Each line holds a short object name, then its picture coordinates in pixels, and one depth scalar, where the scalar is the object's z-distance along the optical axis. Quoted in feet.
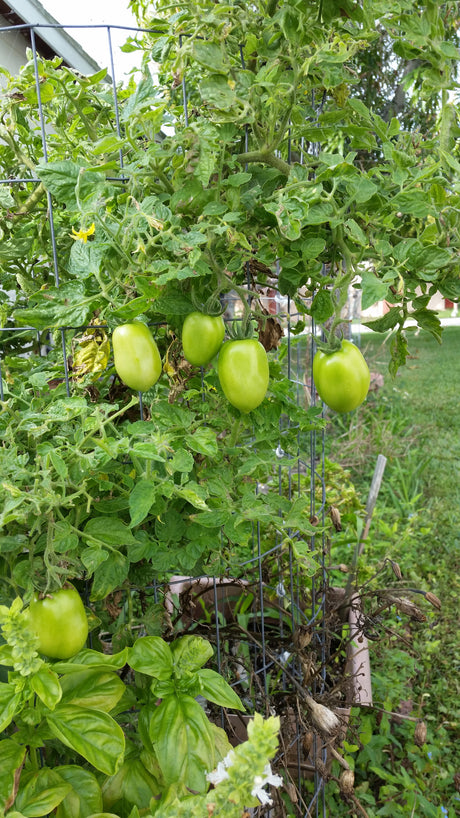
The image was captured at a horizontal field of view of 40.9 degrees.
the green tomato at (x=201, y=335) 2.96
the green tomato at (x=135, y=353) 2.74
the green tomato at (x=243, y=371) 2.91
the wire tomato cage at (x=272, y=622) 3.84
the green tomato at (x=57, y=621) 2.81
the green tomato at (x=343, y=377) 2.98
